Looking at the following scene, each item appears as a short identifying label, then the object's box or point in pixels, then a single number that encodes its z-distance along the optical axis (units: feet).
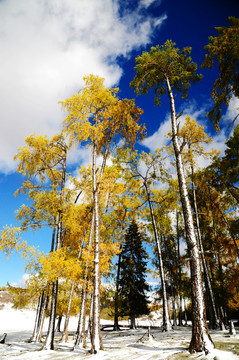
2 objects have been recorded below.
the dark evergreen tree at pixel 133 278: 53.57
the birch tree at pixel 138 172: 42.83
